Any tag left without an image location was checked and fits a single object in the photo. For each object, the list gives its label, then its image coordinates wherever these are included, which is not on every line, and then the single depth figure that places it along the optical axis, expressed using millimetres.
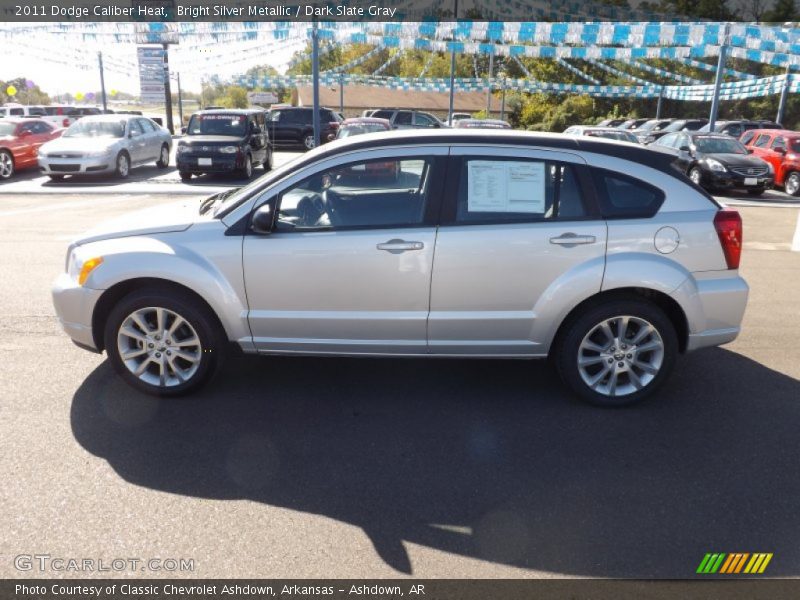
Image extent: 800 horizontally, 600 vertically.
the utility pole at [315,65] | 17625
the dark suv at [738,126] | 25672
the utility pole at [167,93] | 24905
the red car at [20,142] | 17453
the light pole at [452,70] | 29678
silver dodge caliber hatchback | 4164
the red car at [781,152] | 16688
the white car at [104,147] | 16406
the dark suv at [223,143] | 16797
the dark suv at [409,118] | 27141
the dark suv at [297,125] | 28062
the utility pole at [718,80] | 19134
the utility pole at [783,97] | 25798
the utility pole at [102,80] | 38400
